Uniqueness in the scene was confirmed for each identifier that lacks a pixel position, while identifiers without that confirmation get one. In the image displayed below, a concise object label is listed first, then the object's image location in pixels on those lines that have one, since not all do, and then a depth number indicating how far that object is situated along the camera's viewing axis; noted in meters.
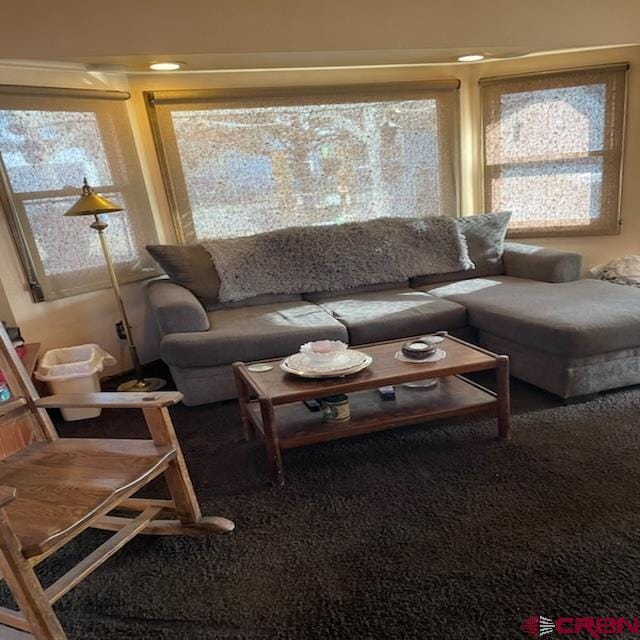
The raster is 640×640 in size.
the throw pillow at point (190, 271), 3.02
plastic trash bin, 2.53
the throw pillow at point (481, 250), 3.44
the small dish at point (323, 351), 1.95
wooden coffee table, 1.80
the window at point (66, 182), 2.66
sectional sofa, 2.23
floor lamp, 2.52
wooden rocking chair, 1.10
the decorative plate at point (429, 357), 1.98
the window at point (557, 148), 3.34
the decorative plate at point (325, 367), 1.87
